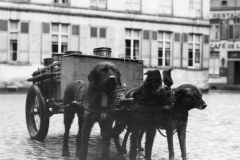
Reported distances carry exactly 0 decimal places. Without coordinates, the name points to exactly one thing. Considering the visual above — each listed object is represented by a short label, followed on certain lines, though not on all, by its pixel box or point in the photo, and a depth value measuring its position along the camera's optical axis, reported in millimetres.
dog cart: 7871
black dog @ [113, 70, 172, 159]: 5754
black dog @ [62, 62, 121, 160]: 5727
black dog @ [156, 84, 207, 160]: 6109
